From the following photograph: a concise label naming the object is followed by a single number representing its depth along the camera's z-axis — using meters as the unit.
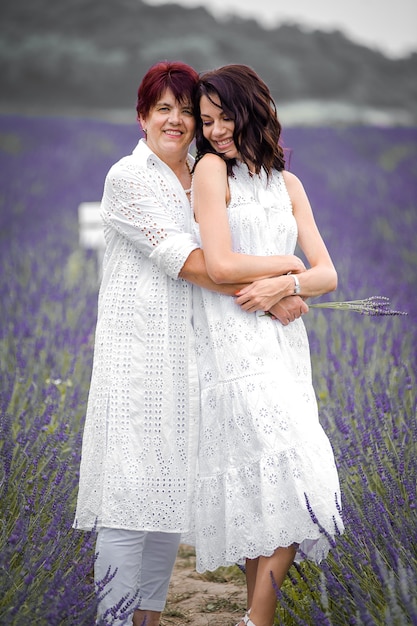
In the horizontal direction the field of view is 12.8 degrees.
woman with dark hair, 5.29
